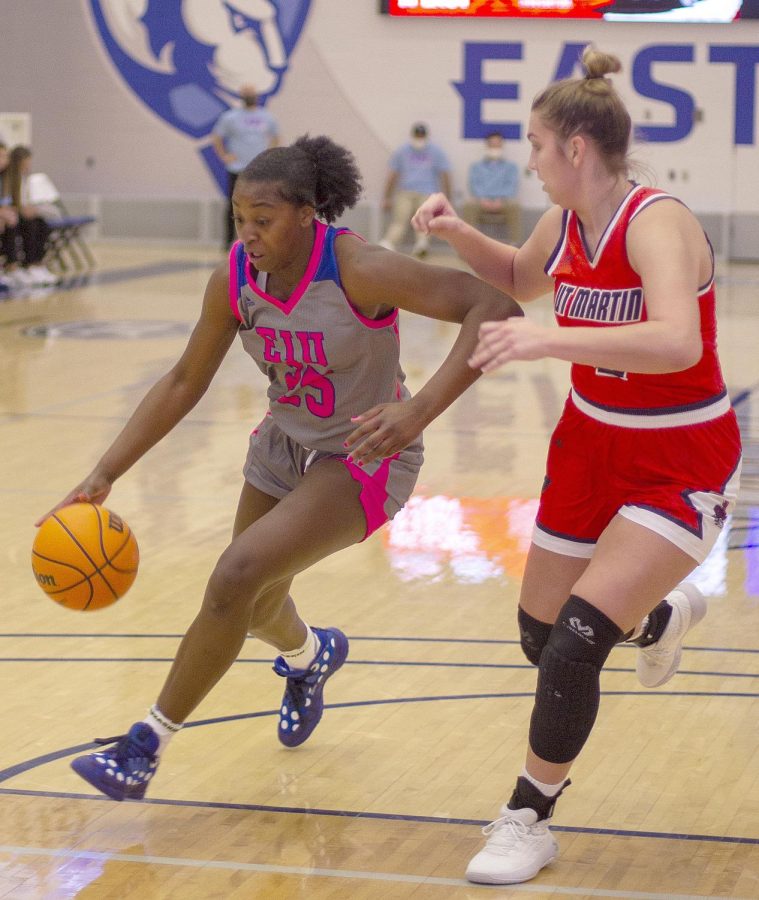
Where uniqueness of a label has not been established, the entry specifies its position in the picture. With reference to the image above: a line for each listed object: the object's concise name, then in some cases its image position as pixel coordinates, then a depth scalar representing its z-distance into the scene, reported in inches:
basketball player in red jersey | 120.0
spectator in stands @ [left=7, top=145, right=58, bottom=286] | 583.5
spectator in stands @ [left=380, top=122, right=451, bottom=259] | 724.7
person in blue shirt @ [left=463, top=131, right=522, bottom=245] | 719.1
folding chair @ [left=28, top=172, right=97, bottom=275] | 634.2
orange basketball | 141.9
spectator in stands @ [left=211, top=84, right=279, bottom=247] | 706.8
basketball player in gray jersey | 130.6
